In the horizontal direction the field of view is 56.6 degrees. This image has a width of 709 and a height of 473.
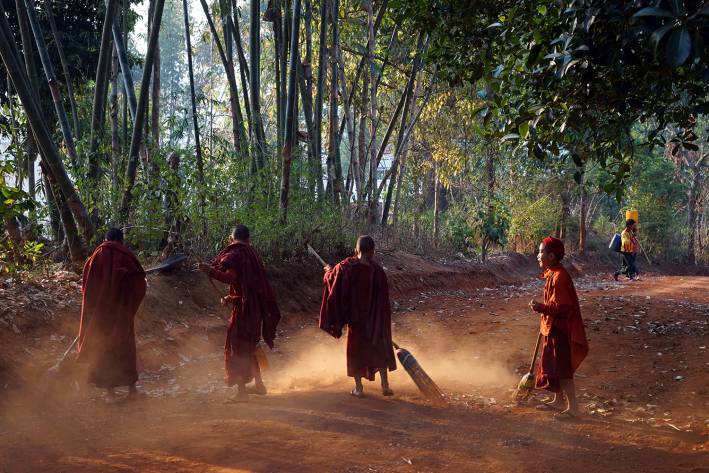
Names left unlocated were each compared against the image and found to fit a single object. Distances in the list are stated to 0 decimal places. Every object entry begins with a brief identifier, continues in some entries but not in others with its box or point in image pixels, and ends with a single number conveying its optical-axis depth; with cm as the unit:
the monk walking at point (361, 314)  587
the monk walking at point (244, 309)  579
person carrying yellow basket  1473
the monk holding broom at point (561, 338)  519
